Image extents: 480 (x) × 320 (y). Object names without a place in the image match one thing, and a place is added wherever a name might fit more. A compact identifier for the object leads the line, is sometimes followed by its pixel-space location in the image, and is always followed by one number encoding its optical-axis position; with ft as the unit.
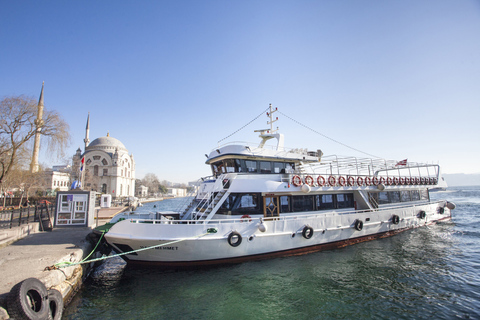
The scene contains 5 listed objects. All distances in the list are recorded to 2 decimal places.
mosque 232.22
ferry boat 32.37
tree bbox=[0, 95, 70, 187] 56.59
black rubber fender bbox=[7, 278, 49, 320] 17.36
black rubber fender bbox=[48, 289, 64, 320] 20.90
